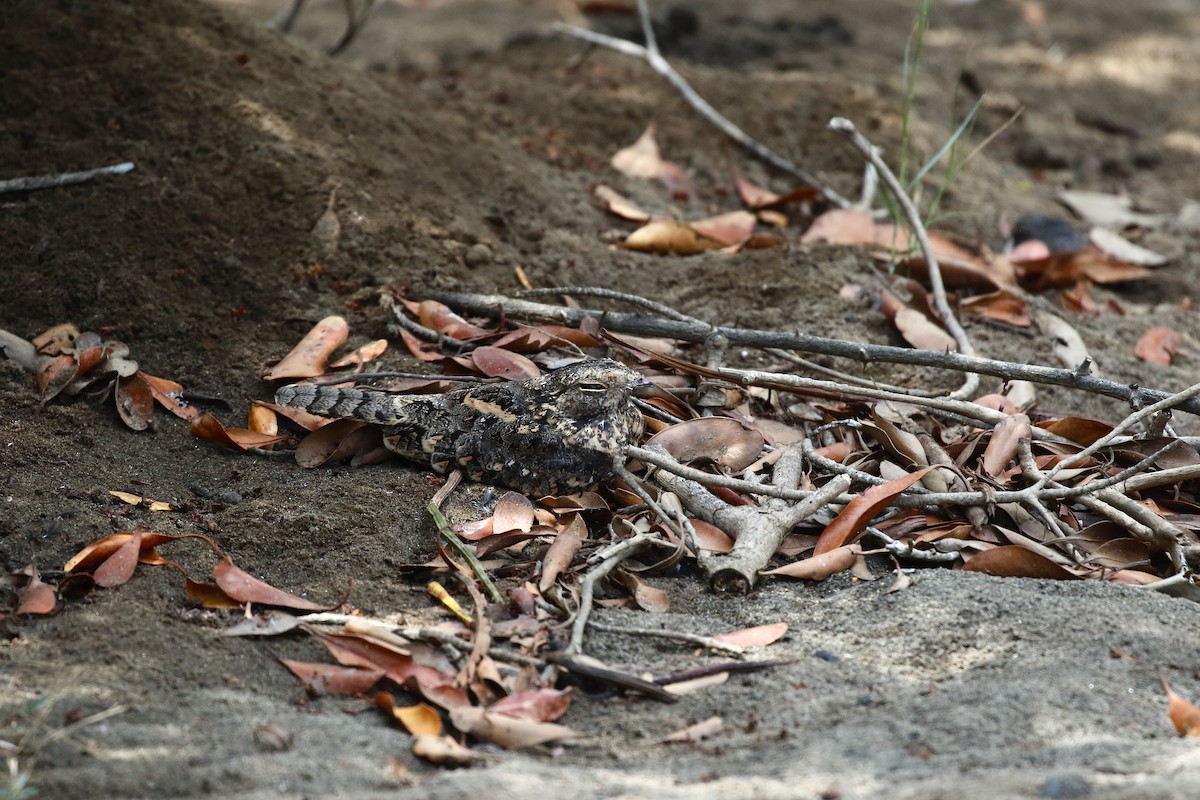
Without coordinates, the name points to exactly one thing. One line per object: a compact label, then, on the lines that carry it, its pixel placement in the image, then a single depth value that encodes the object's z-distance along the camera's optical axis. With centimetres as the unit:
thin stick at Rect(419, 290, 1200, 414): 757
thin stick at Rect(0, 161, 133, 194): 895
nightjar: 727
